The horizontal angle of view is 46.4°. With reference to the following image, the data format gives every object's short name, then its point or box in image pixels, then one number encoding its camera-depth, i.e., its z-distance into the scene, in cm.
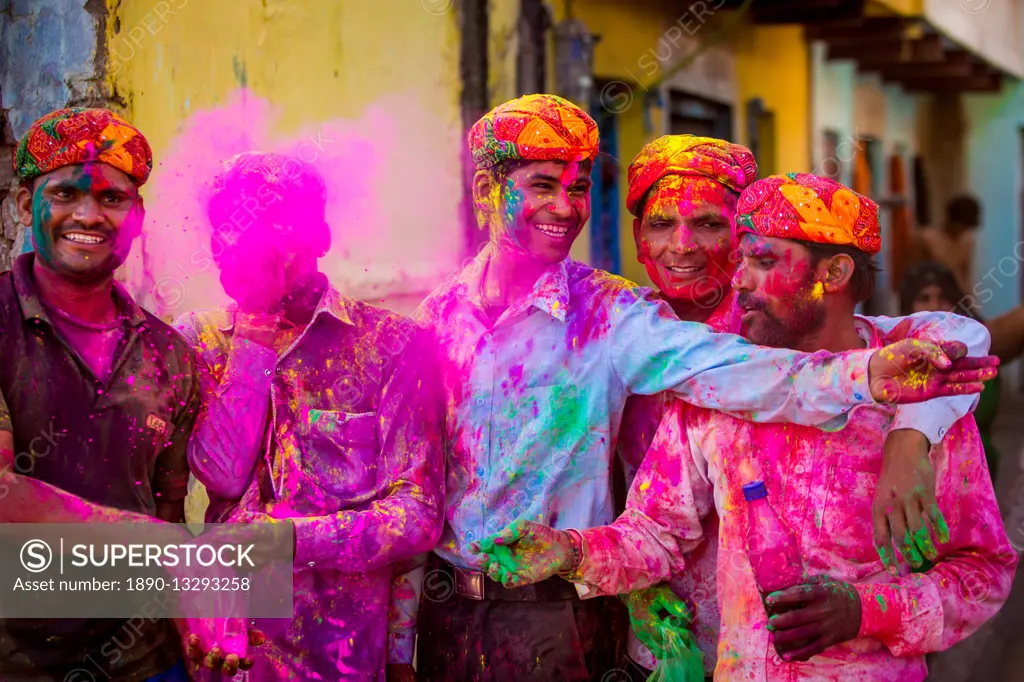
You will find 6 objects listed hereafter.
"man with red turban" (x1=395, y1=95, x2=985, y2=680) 310
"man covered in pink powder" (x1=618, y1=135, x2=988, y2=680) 308
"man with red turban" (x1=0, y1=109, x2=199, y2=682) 279
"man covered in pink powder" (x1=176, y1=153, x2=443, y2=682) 298
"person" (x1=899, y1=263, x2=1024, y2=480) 486
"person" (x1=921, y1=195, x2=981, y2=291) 1291
